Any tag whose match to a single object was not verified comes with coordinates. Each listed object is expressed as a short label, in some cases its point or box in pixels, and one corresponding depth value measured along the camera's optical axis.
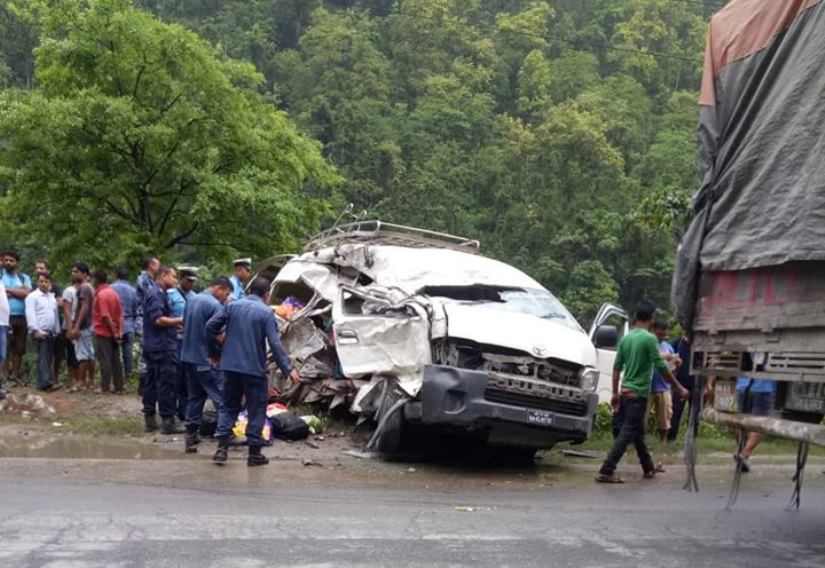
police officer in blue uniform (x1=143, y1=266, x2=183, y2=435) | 10.79
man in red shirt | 12.92
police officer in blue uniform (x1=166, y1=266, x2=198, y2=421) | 11.15
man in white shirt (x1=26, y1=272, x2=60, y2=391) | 13.26
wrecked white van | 9.55
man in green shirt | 9.54
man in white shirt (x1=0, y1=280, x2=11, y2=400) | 12.05
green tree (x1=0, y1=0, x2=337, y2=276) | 17.97
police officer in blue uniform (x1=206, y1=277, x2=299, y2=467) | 9.44
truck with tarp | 6.07
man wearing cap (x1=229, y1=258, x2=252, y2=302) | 12.86
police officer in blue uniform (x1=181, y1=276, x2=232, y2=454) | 10.08
